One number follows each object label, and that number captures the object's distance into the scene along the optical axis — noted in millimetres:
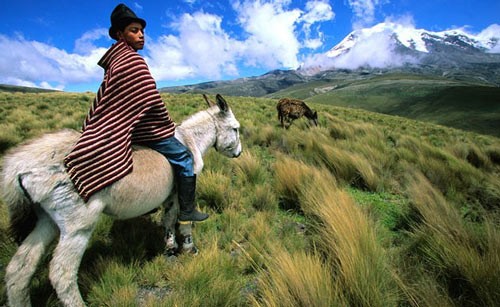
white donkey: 1839
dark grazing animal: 13016
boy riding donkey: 1978
